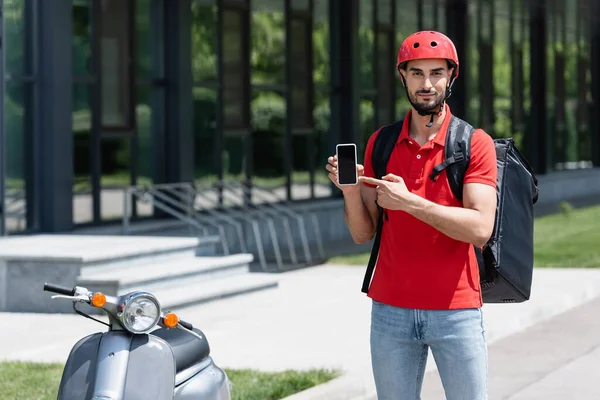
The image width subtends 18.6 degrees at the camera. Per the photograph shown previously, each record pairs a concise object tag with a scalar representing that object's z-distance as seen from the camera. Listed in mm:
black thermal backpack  6706
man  6534
